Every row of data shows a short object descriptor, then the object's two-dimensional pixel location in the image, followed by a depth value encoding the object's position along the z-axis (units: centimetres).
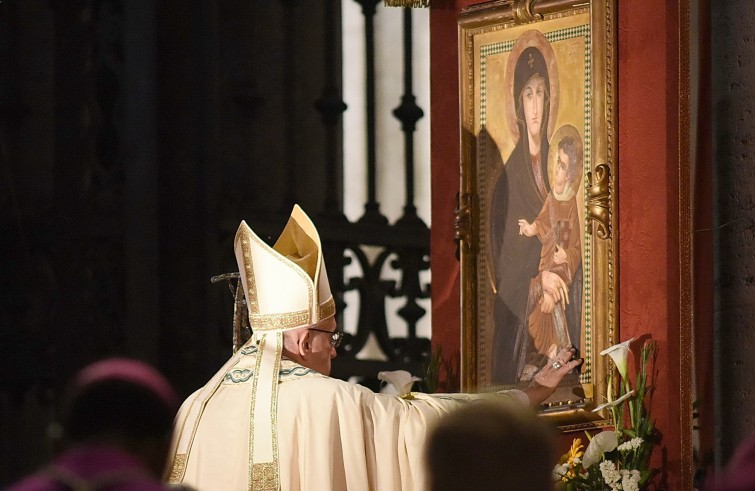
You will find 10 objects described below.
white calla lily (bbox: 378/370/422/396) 1495
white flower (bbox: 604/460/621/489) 1271
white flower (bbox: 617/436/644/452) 1284
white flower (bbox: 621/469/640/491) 1261
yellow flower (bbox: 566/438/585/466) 1314
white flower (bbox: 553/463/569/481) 1301
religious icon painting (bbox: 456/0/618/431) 1345
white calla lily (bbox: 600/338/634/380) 1308
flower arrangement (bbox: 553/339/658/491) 1283
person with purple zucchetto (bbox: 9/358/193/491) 660
